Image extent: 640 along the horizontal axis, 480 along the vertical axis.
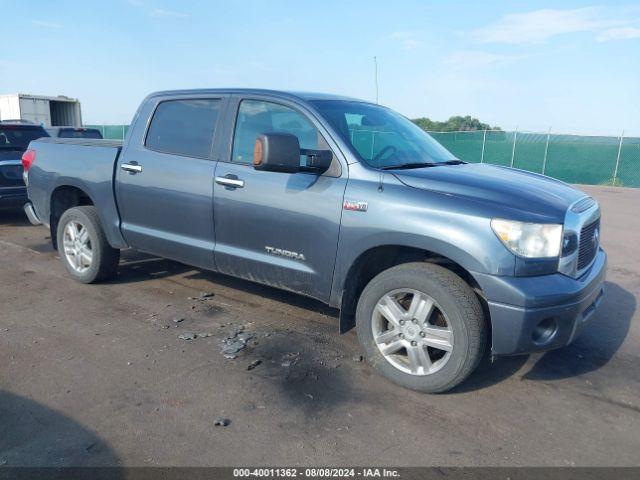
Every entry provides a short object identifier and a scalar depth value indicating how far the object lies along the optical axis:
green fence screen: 19.88
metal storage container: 19.53
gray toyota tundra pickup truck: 3.13
